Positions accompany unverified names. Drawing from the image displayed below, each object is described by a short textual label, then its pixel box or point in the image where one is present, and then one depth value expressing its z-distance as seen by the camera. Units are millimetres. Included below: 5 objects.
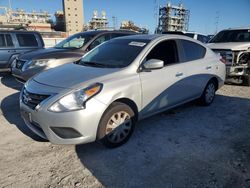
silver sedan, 2403
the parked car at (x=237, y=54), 5974
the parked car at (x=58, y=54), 4921
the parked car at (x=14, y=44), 7043
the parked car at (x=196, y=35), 9707
